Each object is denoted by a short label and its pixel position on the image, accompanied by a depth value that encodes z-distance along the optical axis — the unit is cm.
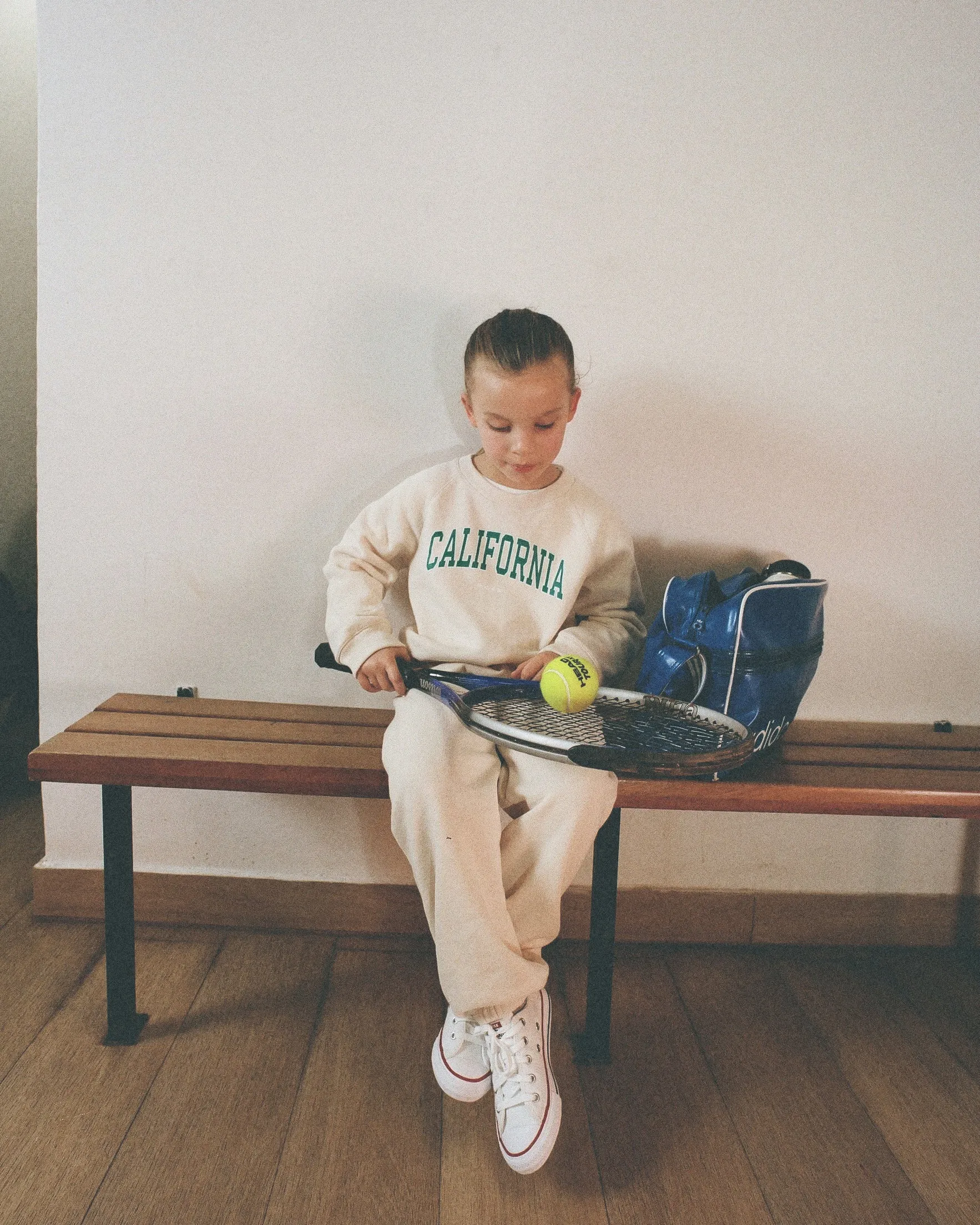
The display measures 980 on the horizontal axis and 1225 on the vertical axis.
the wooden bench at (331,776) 133
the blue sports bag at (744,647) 134
